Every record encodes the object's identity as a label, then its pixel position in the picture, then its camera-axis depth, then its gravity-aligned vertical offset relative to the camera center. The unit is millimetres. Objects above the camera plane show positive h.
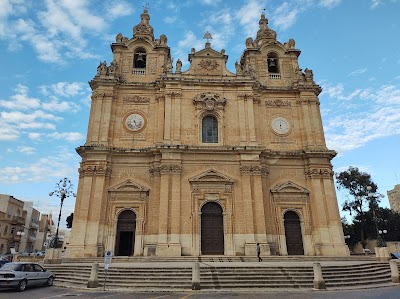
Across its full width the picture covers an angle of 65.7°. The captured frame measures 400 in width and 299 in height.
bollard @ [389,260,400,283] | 12398 -563
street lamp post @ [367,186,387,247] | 19766 +898
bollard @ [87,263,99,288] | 11484 -659
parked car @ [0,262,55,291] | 11023 -556
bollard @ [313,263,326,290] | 11148 -738
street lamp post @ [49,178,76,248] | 20756 +4354
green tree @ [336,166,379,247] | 35656 +7834
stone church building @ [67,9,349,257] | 19359 +6201
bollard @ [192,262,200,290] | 11016 -611
